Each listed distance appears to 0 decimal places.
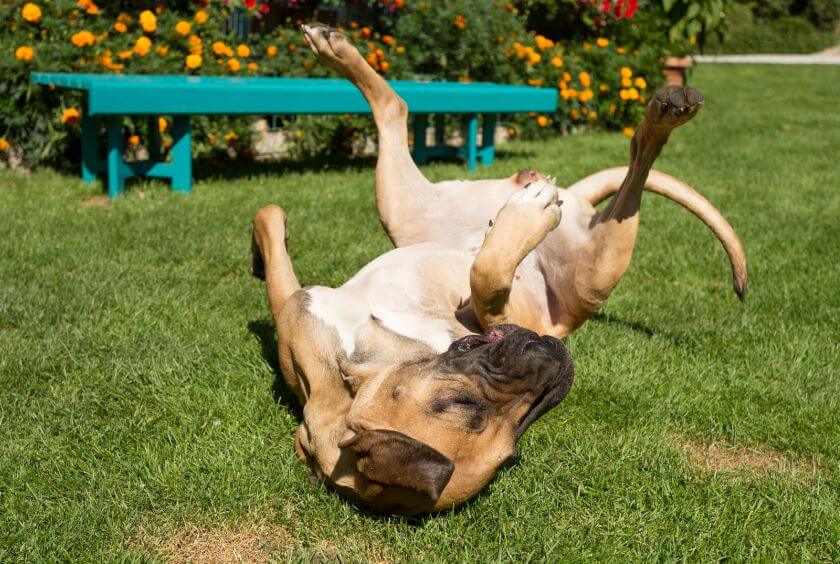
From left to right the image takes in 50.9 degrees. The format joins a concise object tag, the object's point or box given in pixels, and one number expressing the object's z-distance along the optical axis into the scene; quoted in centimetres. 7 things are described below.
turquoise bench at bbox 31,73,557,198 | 607
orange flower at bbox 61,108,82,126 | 668
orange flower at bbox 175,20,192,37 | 756
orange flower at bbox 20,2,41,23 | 689
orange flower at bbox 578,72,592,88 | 1005
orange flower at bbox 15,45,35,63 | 673
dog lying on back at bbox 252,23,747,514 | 223
